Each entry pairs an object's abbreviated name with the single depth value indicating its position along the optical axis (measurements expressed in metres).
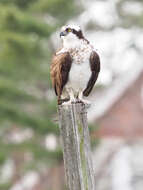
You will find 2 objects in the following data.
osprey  21.16
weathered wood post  21.02
